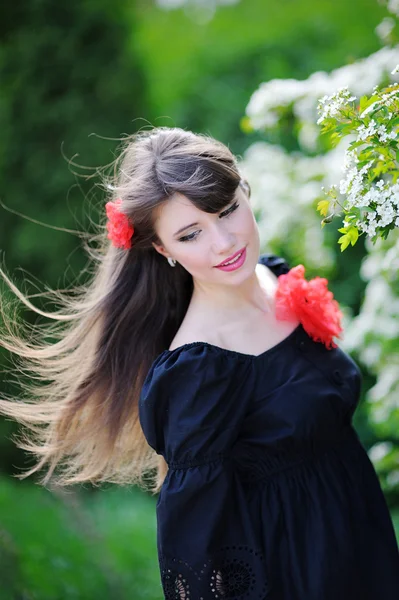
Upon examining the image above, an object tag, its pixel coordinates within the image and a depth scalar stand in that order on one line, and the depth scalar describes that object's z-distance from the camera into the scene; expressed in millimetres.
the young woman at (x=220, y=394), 3168
